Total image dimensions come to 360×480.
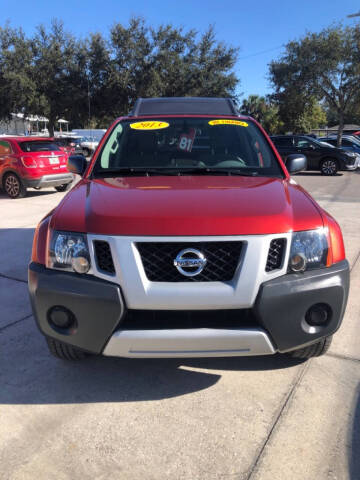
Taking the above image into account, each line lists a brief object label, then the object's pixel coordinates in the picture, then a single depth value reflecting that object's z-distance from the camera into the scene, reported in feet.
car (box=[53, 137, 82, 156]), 81.15
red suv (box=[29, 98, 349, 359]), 7.08
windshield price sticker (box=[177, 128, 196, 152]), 11.80
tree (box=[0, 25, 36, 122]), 82.79
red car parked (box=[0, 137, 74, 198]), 34.04
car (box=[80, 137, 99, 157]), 86.86
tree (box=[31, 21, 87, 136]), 86.17
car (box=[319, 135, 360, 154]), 71.25
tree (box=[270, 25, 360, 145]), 74.02
